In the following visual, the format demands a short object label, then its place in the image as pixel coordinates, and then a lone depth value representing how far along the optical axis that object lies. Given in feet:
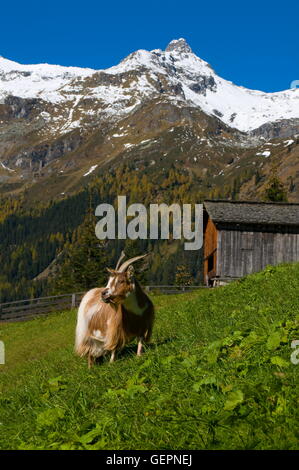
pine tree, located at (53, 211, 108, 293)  217.56
